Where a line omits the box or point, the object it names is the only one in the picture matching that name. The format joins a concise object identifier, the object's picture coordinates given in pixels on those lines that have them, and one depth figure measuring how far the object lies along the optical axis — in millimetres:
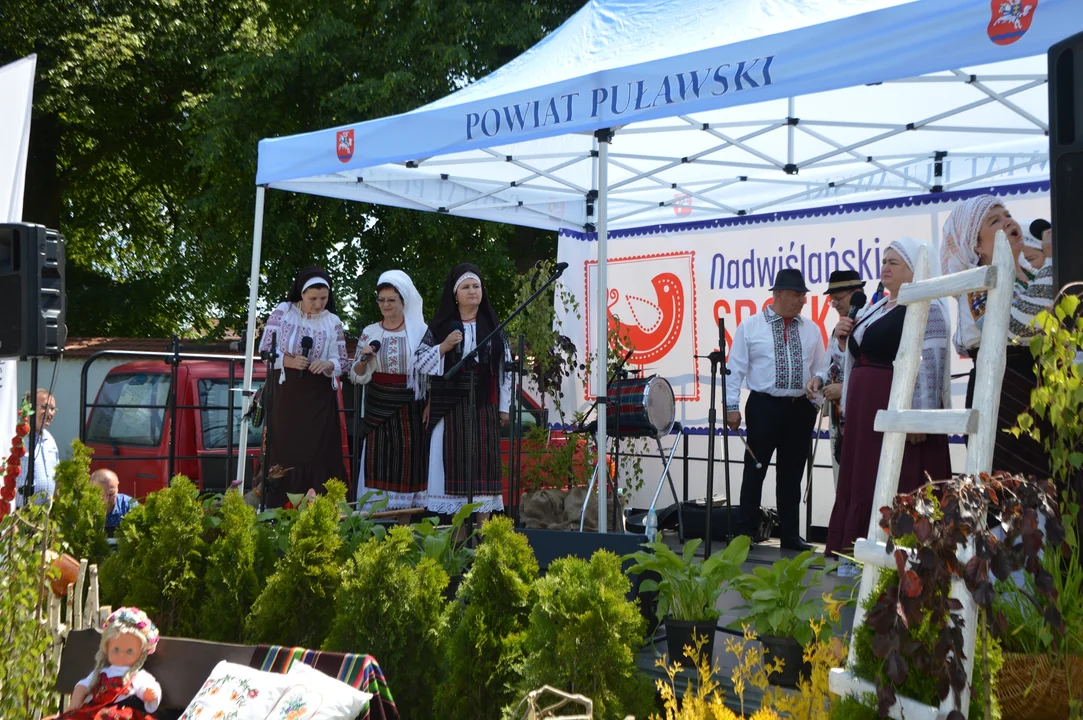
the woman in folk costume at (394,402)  6543
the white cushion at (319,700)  3145
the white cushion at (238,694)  3289
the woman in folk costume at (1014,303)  3725
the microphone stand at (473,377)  5590
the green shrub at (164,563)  4328
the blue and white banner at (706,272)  7395
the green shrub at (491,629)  3238
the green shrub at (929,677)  2219
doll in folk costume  3580
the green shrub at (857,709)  2348
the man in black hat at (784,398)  6816
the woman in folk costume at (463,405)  6434
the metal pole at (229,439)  6711
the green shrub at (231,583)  4184
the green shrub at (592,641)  2979
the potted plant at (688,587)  3395
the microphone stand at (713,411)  4879
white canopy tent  4070
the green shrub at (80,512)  4773
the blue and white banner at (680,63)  3809
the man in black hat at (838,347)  6406
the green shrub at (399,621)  3510
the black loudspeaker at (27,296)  4281
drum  6453
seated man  6020
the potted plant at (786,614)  3162
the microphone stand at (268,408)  6461
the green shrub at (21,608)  3295
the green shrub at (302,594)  3912
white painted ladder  2272
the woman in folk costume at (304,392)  6645
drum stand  6937
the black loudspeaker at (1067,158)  2605
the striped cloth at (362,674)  3268
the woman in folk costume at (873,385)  5016
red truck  8691
